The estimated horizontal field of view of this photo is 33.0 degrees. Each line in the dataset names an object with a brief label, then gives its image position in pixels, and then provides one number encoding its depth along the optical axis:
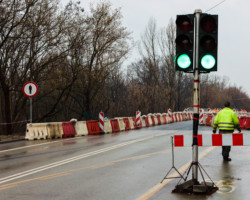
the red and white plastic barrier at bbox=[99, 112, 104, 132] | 24.27
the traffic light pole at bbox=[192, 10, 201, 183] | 7.81
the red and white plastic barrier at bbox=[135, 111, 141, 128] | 30.08
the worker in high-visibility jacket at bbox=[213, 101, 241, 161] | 11.87
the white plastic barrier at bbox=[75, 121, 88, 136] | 22.28
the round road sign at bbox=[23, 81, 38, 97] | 20.55
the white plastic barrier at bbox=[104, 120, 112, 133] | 24.85
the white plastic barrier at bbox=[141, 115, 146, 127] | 31.56
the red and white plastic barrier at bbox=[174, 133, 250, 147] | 8.78
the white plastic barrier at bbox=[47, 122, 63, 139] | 20.59
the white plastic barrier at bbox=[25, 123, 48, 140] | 20.16
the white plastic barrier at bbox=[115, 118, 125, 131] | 27.00
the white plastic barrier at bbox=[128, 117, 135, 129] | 28.83
